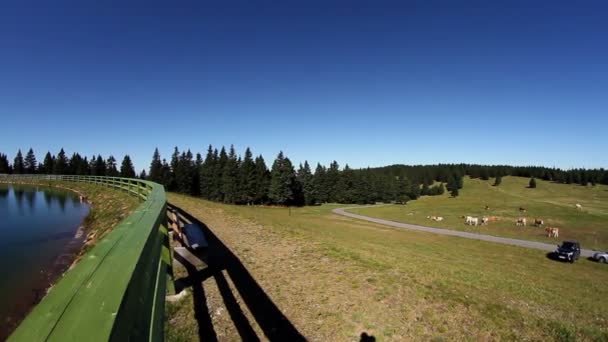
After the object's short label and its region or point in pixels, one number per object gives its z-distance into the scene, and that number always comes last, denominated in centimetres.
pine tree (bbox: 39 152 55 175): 9369
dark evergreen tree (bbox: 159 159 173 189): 7775
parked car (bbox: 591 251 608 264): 2766
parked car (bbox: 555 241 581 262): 2666
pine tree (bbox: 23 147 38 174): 9744
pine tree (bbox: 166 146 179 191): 7856
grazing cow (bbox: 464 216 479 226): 5041
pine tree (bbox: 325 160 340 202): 9031
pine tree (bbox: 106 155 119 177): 8875
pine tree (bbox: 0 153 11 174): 9475
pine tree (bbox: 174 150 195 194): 7744
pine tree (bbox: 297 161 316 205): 8302
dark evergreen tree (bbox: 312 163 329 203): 8688
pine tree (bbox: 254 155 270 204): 7269
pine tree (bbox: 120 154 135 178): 8556
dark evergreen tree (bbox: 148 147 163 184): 7944
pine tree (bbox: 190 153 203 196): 8038
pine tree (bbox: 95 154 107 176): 8906
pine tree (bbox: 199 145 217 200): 7509
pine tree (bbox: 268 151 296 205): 7219
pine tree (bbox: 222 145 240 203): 7018
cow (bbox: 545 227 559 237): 4050
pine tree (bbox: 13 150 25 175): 9681
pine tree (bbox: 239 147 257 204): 7112
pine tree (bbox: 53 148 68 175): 9050
